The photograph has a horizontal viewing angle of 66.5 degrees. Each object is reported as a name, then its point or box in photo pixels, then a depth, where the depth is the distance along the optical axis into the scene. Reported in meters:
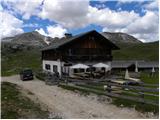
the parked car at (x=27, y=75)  17.41
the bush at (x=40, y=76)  16.90
